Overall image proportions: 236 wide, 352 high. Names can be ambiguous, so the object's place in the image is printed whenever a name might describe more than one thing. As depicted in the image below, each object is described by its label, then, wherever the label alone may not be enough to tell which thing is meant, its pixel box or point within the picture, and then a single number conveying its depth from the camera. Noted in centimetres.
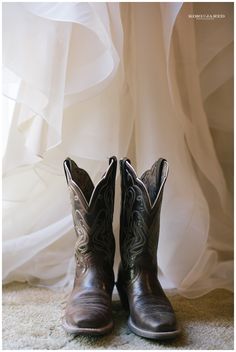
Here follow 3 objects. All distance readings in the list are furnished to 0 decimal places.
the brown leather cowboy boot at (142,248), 68
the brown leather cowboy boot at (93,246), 69
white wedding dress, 76
